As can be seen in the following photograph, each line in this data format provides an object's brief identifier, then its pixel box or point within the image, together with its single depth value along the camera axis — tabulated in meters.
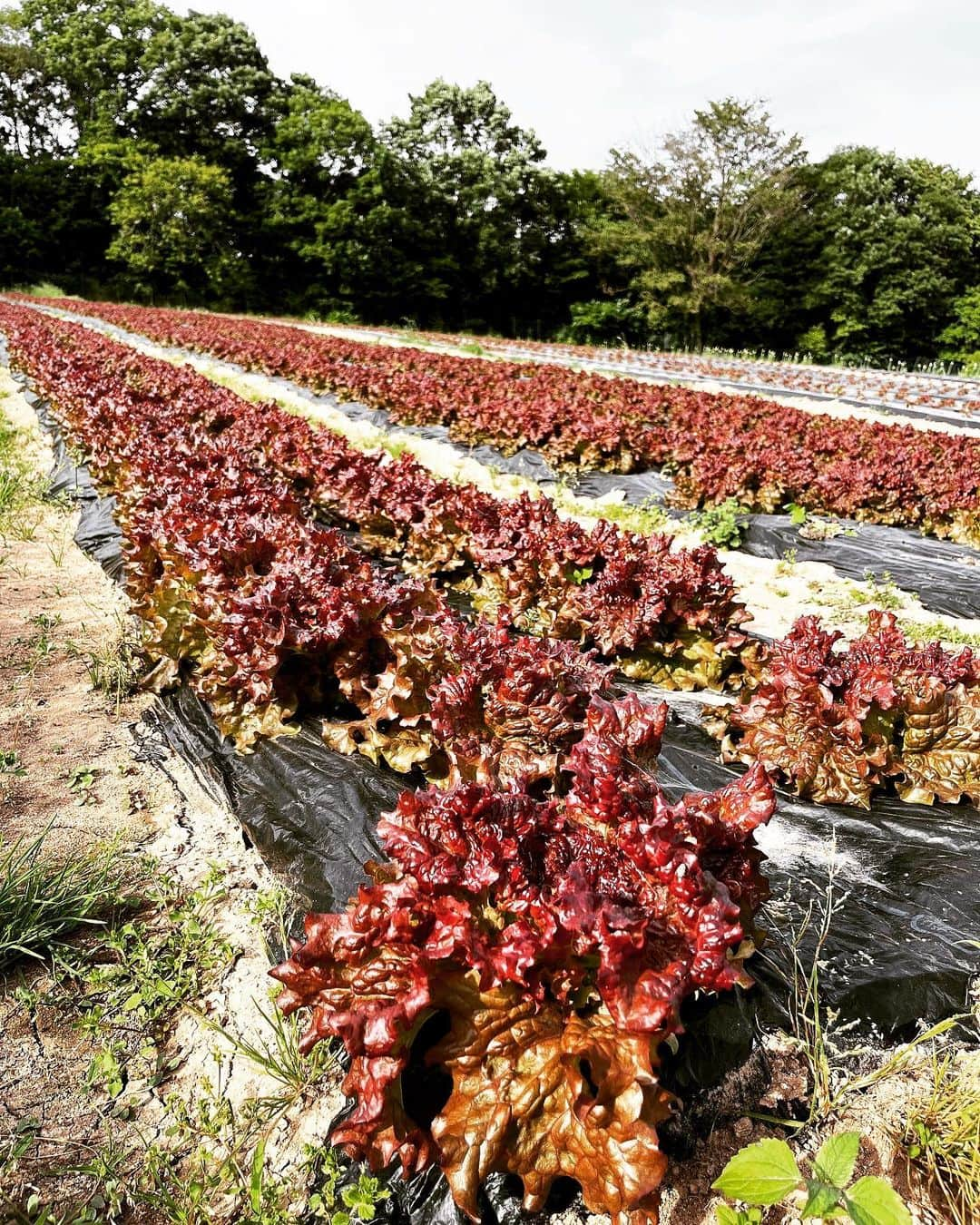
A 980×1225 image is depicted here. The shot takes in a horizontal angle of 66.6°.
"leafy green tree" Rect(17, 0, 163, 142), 39.58
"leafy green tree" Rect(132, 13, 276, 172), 38.25
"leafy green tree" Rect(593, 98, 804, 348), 34.75
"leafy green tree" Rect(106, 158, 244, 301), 33.31
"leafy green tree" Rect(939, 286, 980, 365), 34.75
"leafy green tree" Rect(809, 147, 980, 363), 35.16
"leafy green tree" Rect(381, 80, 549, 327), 39.09
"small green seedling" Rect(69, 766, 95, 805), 3.08
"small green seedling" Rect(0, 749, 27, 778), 3.13
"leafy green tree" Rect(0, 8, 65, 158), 41.09
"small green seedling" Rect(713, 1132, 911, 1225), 1.32
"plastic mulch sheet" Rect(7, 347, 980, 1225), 1.91
